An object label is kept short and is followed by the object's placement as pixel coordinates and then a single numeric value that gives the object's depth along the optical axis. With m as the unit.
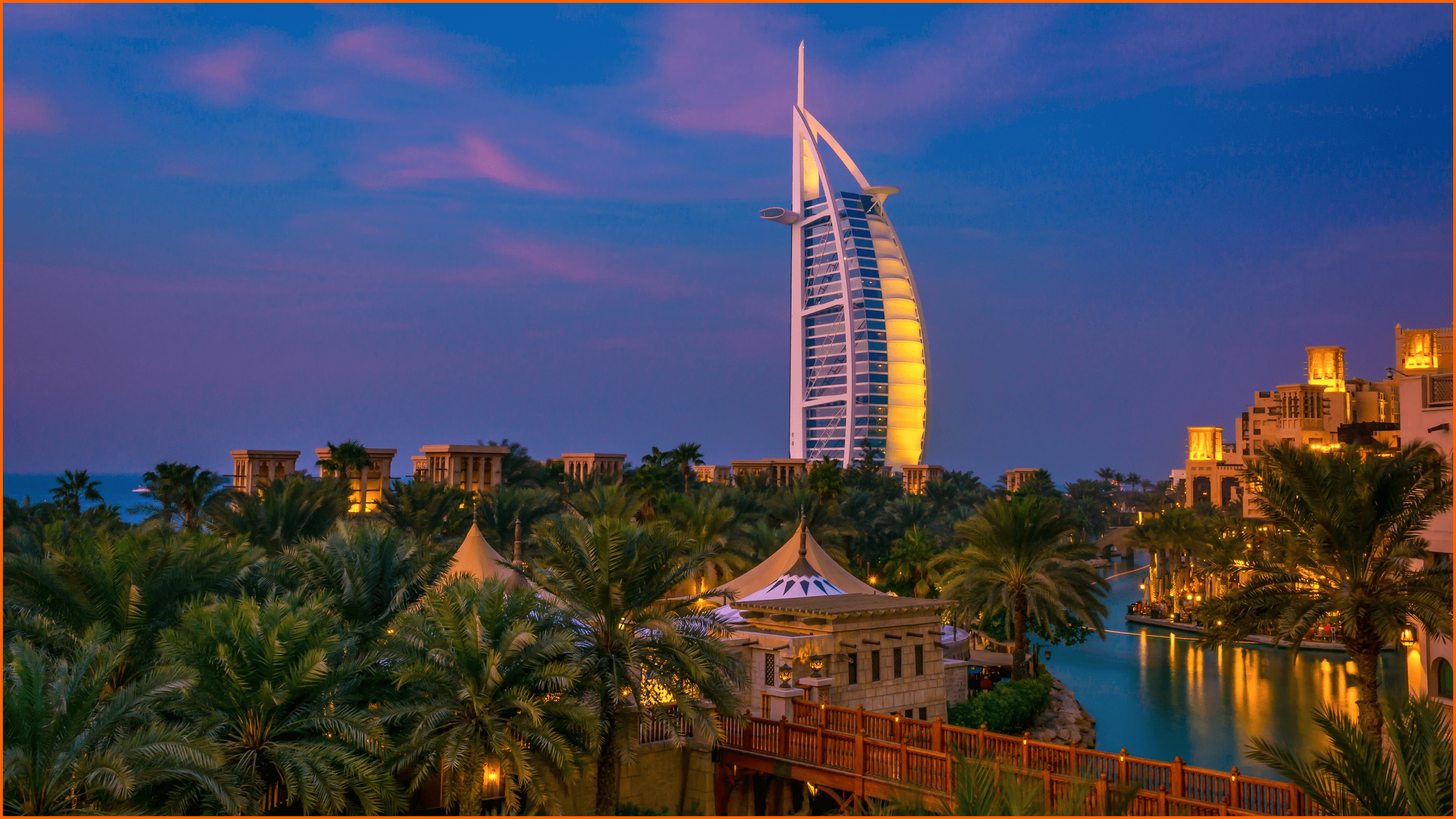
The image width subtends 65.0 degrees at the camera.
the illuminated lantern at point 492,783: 16.08
